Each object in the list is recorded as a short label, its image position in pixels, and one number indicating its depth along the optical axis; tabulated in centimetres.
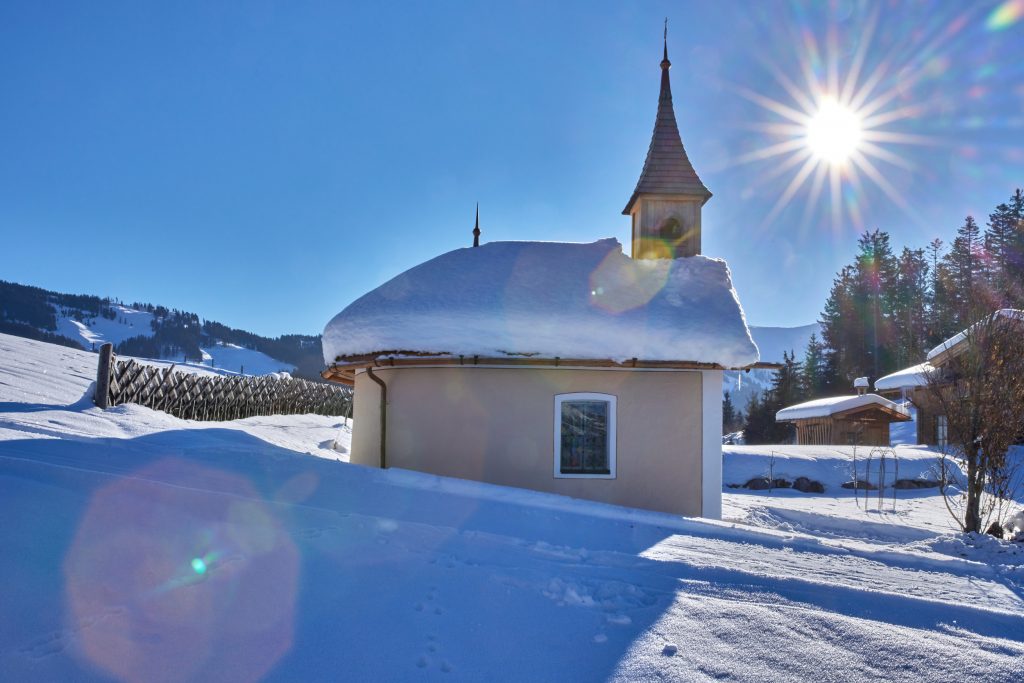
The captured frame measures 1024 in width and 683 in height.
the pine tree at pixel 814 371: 4153
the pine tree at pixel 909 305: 4247
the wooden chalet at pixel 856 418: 2425
